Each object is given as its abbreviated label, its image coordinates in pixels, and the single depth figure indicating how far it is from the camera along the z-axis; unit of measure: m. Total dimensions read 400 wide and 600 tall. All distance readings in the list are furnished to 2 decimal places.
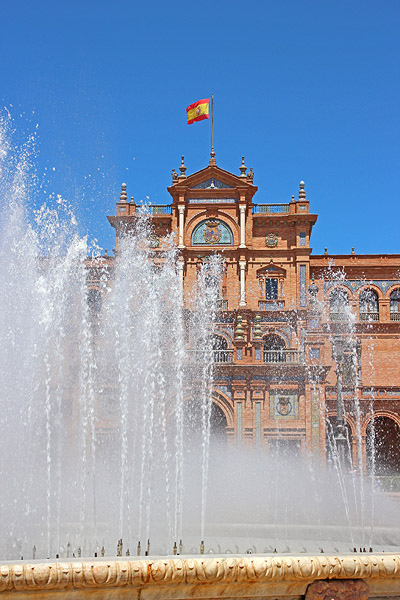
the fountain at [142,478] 5.86
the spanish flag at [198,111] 37.19
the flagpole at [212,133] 37.62
